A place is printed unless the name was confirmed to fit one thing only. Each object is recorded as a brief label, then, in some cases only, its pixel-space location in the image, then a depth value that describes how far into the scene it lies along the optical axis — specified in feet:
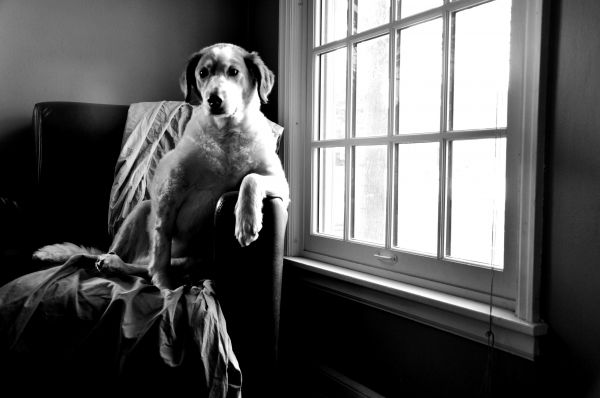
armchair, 4.75
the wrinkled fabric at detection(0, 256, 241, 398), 4.20
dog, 5.42
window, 4.42
